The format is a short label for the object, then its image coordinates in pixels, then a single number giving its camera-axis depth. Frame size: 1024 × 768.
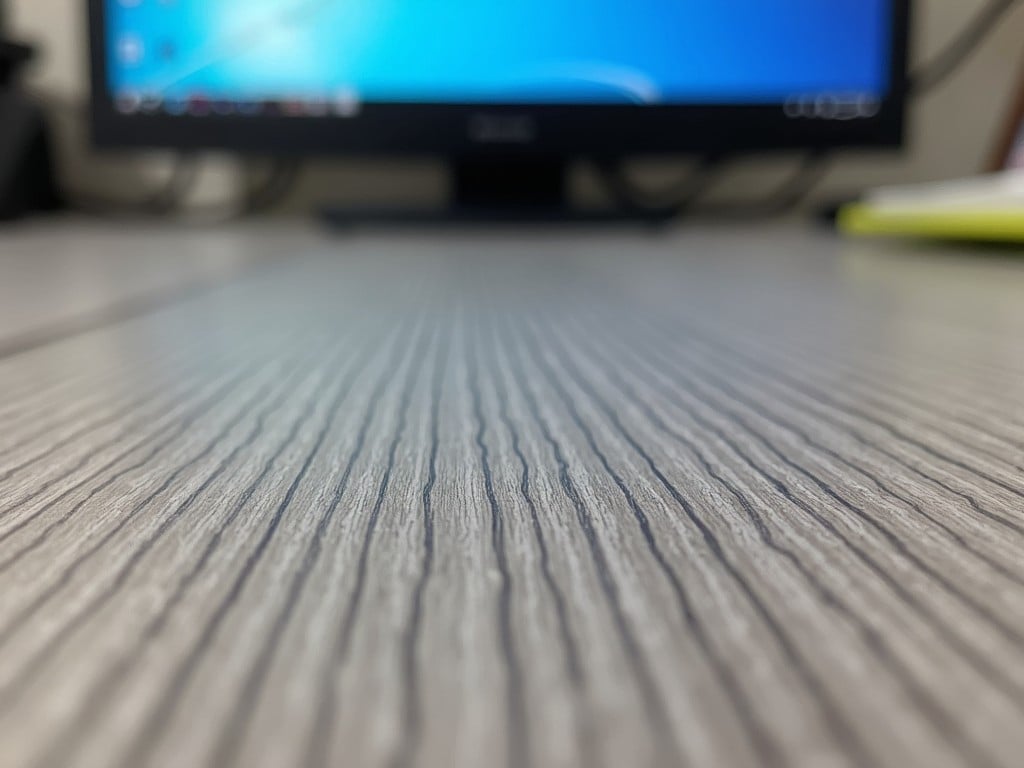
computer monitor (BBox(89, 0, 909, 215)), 0.86
